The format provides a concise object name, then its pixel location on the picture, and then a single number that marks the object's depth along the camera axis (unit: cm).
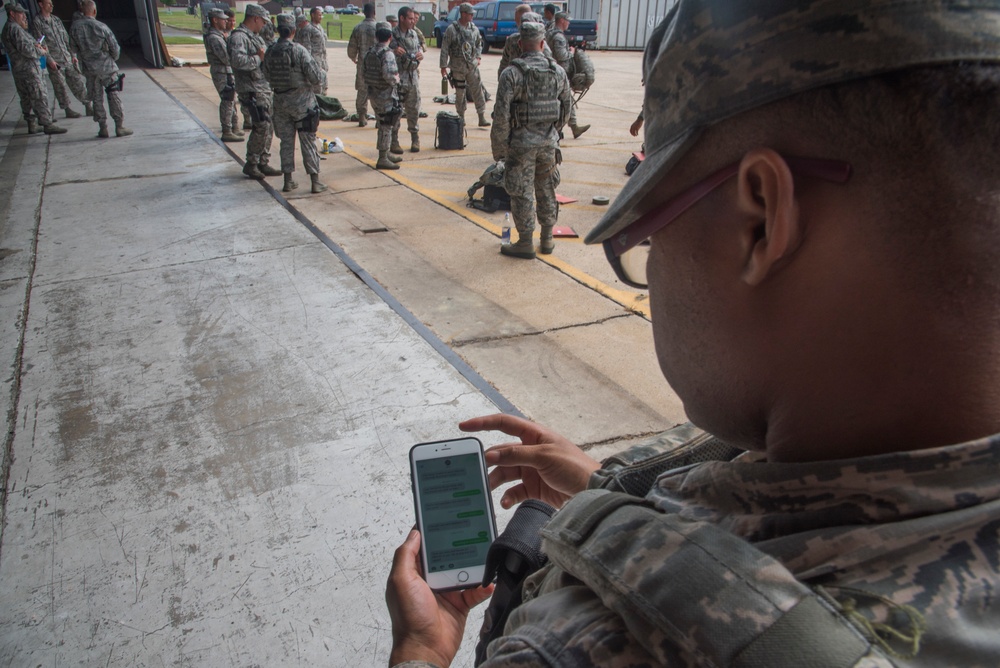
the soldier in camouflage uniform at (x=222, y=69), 1052
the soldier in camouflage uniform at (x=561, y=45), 1096
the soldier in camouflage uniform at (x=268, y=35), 1284
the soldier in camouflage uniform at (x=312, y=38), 1237
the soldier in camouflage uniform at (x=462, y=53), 1161
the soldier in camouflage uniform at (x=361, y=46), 1144
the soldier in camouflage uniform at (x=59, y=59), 1227
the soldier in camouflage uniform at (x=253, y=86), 859
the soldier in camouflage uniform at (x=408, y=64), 1011
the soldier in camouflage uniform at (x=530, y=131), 590
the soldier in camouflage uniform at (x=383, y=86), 909
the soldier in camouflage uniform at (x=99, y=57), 1078
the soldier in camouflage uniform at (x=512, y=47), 936
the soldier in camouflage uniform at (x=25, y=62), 1086
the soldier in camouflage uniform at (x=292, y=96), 768
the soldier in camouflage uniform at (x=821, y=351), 63
